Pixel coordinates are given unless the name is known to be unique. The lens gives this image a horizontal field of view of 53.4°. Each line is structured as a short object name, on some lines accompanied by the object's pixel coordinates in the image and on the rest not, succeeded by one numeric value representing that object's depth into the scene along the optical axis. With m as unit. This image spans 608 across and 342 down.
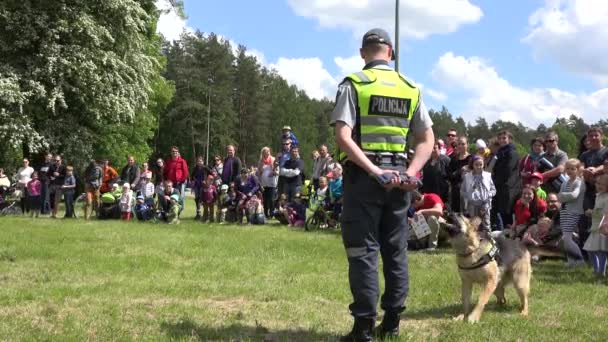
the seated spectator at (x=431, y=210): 8.65
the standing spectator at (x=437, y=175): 11.10
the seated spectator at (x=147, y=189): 16.50
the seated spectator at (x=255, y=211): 15.38
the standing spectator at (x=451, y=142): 11.91
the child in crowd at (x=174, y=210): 15.74
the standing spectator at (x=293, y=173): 15.49
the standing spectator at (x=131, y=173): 17.50
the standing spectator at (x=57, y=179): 17.38
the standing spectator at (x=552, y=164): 9.71
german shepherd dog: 5.36
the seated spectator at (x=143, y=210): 16.30
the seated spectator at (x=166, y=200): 16.02
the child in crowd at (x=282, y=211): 15.30
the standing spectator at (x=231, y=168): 16.34
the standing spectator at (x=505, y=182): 10.40
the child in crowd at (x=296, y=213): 15.16
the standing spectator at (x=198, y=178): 16.78
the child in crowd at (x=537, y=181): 9.70
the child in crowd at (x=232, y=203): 15.80
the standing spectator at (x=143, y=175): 17.05
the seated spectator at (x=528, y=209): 9.59
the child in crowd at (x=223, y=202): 15.86
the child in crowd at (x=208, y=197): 16.06
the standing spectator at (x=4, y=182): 19.16
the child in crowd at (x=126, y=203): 16.23
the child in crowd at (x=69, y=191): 16.86
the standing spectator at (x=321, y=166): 15.51
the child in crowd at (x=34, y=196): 17.59
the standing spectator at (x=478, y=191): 9.97
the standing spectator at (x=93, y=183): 16.97
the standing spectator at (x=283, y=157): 15.41
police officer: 4.09
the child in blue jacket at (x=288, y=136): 15.45
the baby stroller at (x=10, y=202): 18.26
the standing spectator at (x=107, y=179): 17.42
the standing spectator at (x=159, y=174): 17.36
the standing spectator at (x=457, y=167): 10.98
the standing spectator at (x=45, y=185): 17.72
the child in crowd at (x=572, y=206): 8.55
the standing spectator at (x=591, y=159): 8.73
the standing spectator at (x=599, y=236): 7.77
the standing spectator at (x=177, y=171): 16.92
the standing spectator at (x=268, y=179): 16.34
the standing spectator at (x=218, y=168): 16.57
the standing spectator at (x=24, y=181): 18.20
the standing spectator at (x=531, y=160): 10.19
